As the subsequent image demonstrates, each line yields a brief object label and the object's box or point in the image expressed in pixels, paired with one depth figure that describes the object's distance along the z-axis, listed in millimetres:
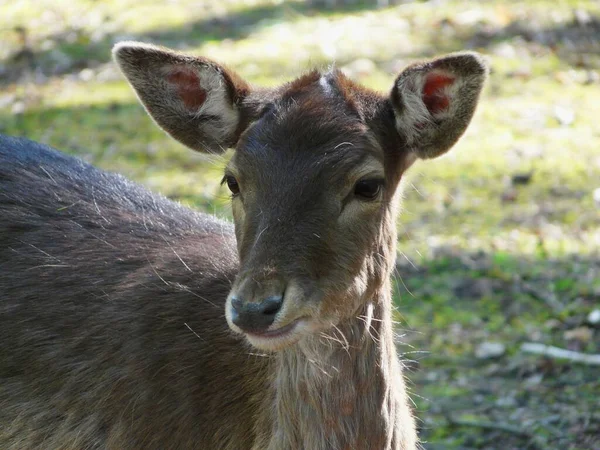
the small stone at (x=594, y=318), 14048
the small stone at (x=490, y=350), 13742
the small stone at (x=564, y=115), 20187
